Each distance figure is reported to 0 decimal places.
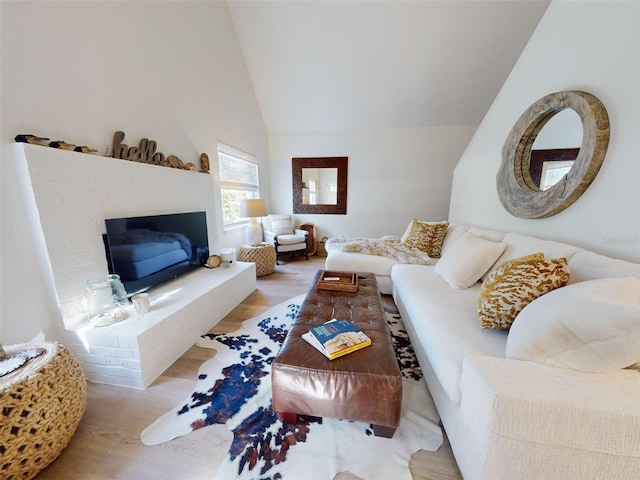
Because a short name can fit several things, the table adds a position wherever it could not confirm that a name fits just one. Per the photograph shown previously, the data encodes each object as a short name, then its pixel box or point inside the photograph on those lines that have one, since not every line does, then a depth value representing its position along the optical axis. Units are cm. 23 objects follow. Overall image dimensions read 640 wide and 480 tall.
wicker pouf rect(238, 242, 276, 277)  324
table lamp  326
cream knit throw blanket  253
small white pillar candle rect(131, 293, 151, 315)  155
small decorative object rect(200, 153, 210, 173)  271
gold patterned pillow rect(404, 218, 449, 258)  280
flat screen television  163
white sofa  66
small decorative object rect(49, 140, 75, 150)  135
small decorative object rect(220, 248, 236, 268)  254
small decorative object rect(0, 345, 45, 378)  93
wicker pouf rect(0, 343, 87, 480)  83
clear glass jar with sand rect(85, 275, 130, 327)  146
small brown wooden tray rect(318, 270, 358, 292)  178
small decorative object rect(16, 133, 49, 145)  123
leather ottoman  99
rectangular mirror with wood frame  470
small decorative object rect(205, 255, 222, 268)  251
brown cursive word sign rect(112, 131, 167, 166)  171
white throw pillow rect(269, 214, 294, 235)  437
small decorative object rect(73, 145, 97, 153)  146
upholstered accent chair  405
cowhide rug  98
